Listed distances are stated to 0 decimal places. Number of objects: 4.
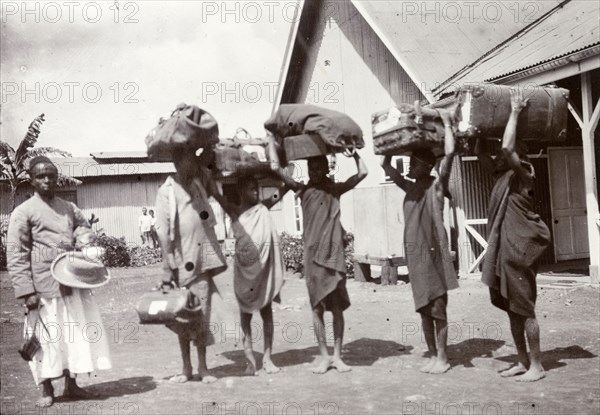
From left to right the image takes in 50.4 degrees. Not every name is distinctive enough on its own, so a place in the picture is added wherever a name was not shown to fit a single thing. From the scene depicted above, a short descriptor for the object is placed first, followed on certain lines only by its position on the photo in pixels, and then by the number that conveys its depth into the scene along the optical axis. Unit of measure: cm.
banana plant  1419
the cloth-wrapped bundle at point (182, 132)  450
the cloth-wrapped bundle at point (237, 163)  495
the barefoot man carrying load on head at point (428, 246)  534
